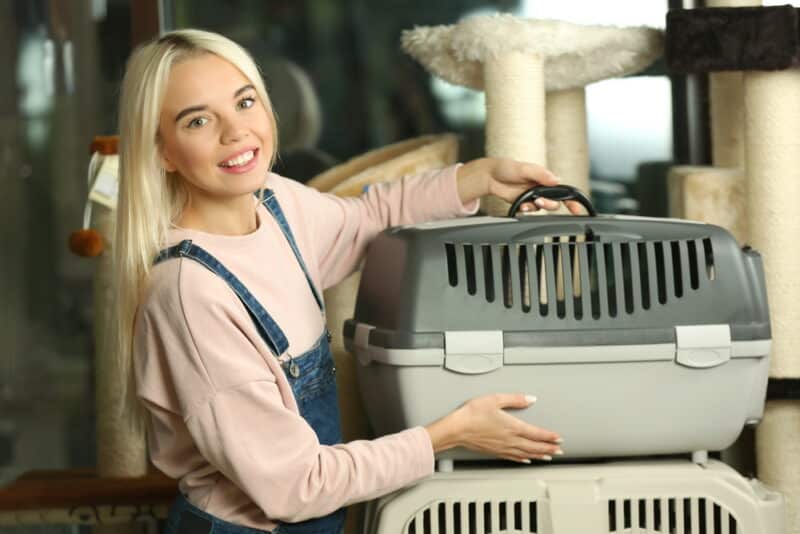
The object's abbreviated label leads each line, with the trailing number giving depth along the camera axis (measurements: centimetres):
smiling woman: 279
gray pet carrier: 286
